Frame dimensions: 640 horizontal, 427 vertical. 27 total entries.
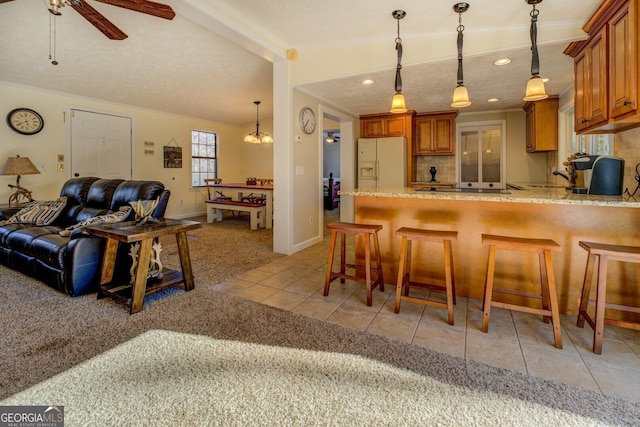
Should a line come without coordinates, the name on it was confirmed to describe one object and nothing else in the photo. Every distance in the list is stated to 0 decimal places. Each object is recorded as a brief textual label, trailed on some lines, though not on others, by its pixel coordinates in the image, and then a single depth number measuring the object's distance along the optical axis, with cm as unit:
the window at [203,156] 762
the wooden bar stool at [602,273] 184
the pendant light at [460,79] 239
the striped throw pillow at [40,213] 356
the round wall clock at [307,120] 425
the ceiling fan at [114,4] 222
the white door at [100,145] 560
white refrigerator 549
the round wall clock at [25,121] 482
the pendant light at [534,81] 213
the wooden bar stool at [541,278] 196
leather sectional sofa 266
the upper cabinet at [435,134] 562
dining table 599
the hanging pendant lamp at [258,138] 663
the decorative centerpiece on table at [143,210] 265
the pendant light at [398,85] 260
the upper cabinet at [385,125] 564
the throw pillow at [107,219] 279
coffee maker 234
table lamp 445
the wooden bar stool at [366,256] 253
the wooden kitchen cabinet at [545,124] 449
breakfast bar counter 219
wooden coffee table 238
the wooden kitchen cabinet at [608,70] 199
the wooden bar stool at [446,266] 223
